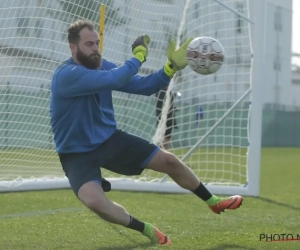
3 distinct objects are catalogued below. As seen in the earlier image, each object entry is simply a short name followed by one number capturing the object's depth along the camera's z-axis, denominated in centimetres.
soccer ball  1105
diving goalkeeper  1043
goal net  1662
